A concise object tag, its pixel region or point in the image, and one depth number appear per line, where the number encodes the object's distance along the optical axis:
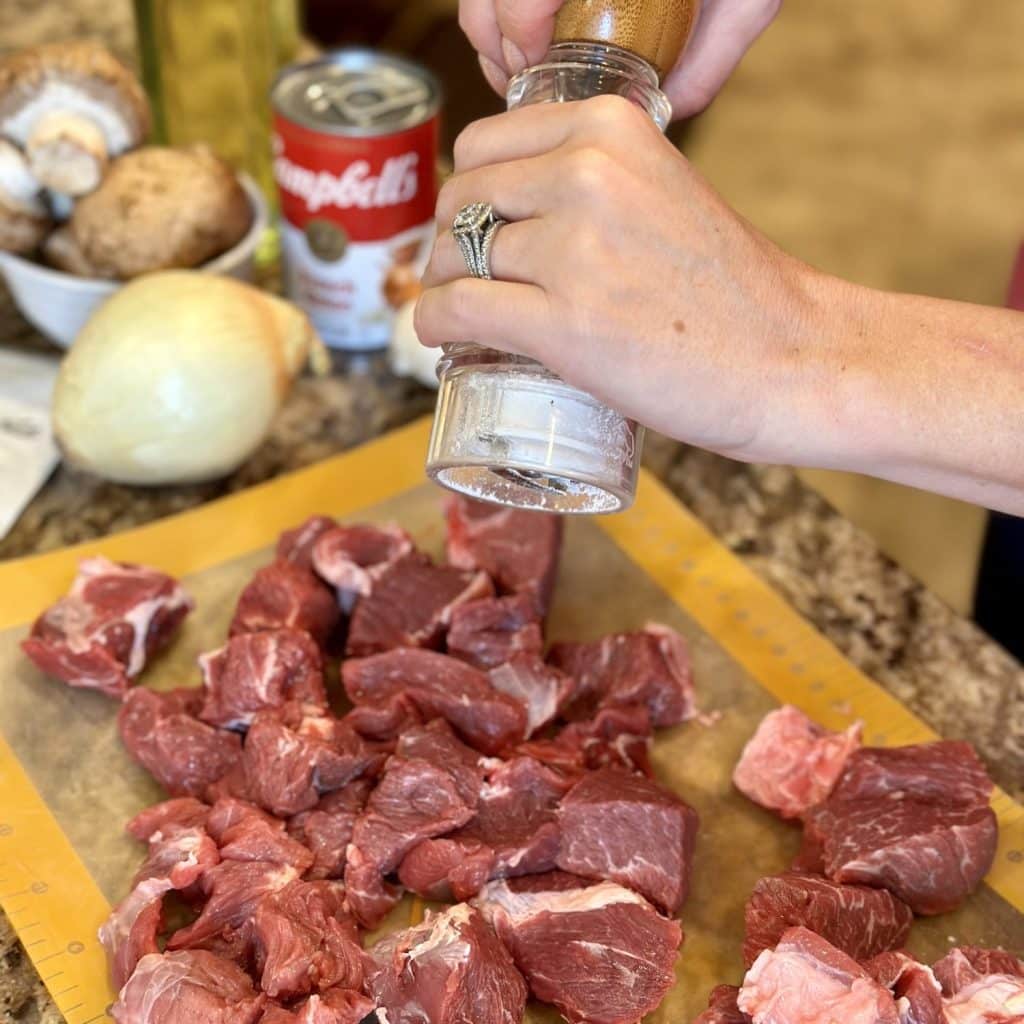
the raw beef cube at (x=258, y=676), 0.39
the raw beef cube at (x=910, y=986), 0.32
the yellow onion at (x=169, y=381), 0.44
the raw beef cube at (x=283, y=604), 0.41
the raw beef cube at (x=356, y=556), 0.42
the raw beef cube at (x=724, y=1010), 0.32
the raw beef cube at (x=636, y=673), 0.40
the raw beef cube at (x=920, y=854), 0.36
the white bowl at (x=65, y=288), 0.47
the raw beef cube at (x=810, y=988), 0.31
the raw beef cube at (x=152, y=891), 0.33
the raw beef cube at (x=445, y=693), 0.39
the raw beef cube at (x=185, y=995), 0.31
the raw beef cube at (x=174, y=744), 0.37
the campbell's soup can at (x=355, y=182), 0.48
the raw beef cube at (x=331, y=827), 0.36
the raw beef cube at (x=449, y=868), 0.35
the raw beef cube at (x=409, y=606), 0.41
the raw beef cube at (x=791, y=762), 0.38
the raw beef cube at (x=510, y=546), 0.43
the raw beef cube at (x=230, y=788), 0.37
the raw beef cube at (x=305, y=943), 0.32
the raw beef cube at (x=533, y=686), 0.39
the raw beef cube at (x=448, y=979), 0.32
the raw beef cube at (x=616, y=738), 0.39
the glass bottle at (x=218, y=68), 0.52
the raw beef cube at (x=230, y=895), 0.34
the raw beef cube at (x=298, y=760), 0.36
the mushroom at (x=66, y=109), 0.46
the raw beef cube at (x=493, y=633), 0.41
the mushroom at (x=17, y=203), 0.47
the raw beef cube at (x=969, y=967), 0.33
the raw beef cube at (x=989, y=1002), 0.32
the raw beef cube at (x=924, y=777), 0.37
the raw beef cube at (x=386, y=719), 0.39
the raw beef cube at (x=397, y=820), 0.35
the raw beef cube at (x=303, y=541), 0.43
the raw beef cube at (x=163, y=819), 0.36
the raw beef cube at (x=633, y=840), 0.35
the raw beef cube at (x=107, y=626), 0.40
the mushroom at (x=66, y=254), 0.48
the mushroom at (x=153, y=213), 0.47
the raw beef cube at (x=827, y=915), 0.34
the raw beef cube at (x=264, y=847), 0.35
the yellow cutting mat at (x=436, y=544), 0.35
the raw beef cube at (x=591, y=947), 0.33
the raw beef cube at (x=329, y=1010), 0.31
